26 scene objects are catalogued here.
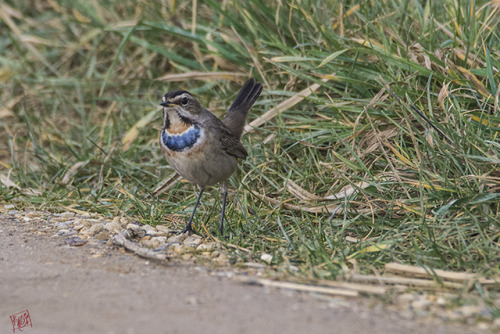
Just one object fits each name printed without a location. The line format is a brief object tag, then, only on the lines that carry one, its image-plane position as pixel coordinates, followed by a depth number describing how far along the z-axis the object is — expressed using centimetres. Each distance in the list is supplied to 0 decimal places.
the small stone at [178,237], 900
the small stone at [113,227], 924
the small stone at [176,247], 853
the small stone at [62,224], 954
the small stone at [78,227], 938
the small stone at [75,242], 867
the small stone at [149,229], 923
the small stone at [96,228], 924
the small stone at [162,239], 888
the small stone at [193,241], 878
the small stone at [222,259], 803
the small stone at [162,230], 923
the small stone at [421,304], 629
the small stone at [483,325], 578
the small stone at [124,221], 959
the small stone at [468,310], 609
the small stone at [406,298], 647
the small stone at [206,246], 848
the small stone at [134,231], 901
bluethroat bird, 941
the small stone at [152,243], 872
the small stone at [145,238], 895
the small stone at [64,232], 920
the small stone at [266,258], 796
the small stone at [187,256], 820
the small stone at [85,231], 920
